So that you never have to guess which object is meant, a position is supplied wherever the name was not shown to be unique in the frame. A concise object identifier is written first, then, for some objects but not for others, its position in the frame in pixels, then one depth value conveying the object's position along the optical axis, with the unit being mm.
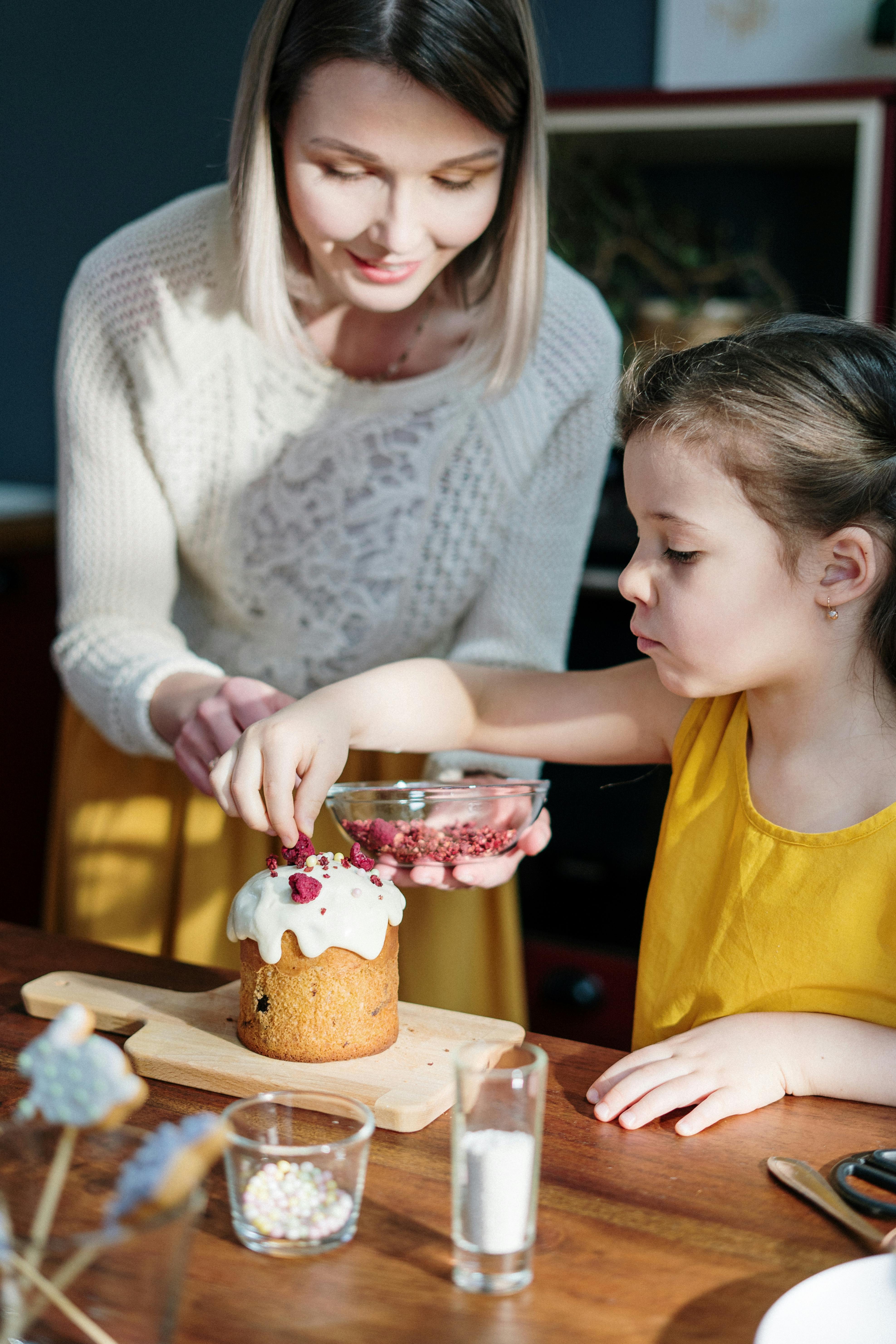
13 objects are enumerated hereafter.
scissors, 728
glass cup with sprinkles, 681
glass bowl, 1149
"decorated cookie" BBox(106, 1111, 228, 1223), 466
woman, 1438
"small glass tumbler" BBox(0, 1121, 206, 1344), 480
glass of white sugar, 663
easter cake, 922
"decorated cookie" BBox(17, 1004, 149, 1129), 514
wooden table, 632
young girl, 1016
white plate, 606
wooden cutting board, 862
